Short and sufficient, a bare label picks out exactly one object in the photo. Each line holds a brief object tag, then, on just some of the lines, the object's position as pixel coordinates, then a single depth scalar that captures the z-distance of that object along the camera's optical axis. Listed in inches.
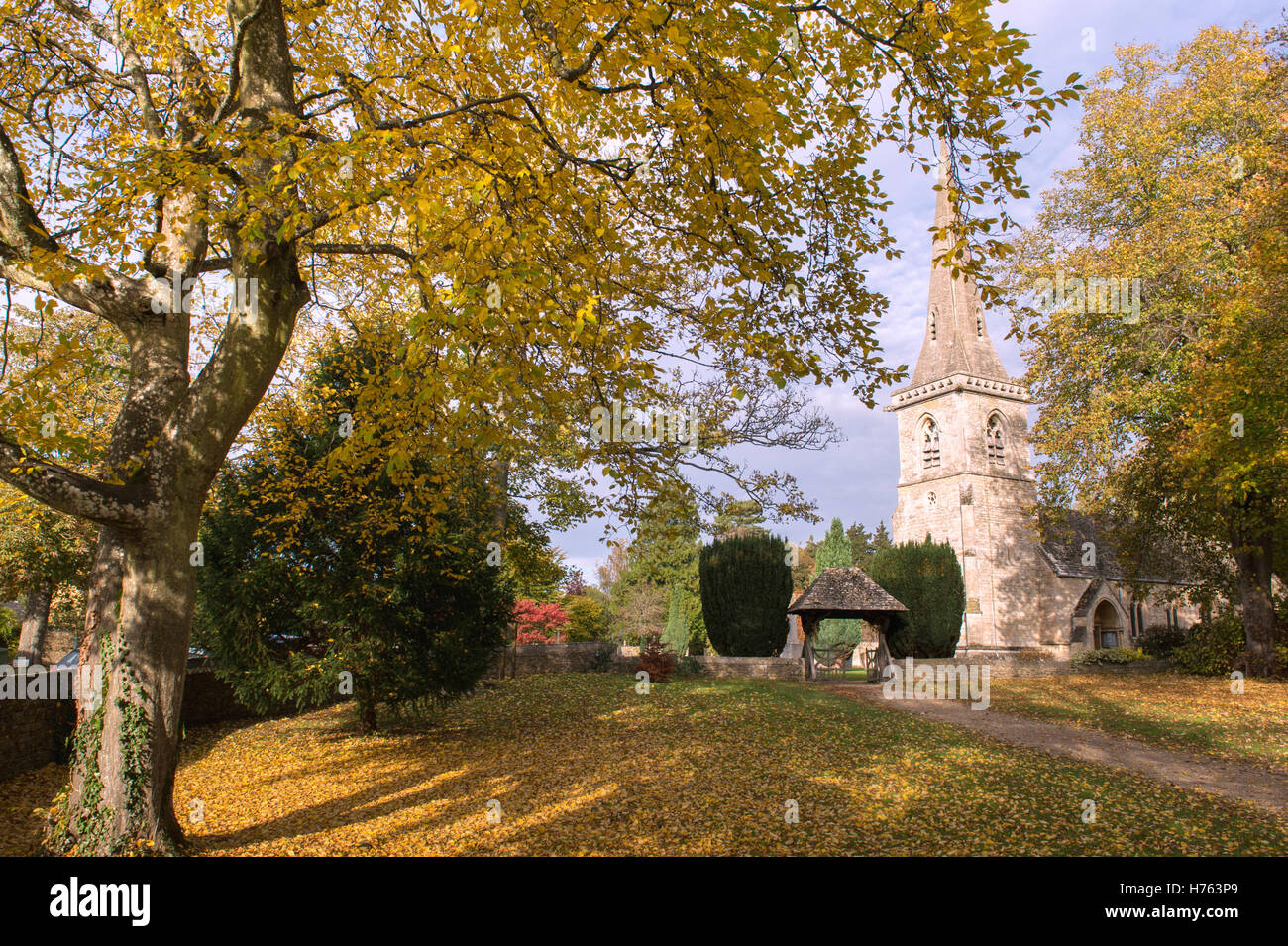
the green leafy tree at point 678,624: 1453.0
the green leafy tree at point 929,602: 1087.0
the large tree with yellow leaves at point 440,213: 210.7
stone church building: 1454.2
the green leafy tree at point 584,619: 1232.8
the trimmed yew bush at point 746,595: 943.7
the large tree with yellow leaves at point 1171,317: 661.3
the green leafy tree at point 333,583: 469.1
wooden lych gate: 876.6
